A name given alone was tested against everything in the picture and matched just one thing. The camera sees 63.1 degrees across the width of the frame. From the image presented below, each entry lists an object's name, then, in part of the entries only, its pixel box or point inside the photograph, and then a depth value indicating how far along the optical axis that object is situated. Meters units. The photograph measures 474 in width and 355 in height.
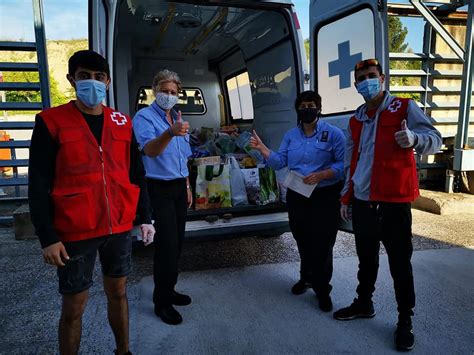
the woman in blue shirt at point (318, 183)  2.84
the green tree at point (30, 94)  28.49
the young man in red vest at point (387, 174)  2.29
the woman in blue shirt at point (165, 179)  2.56
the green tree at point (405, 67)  7.73
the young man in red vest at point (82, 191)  1.73
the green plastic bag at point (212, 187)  3.39
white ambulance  3.07
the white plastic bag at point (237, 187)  3.48
